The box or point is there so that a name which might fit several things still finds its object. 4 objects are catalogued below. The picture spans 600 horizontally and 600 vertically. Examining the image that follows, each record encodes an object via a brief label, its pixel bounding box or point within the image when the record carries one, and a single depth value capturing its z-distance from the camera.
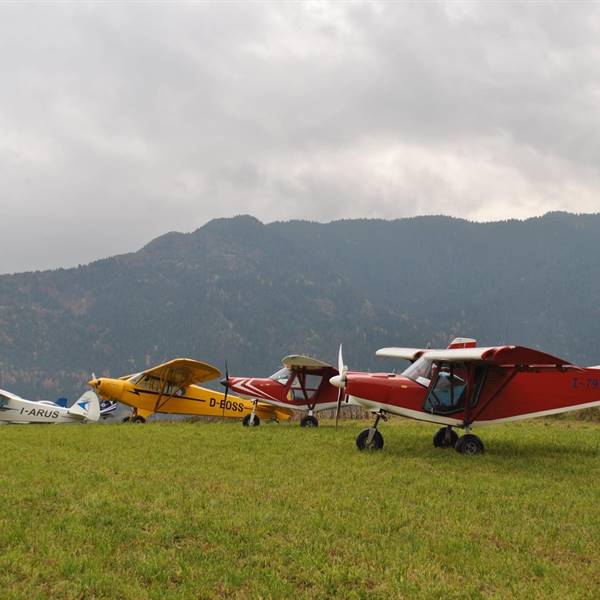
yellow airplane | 26.58
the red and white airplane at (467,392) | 13.95
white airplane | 26.39
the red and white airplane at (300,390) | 23.28
